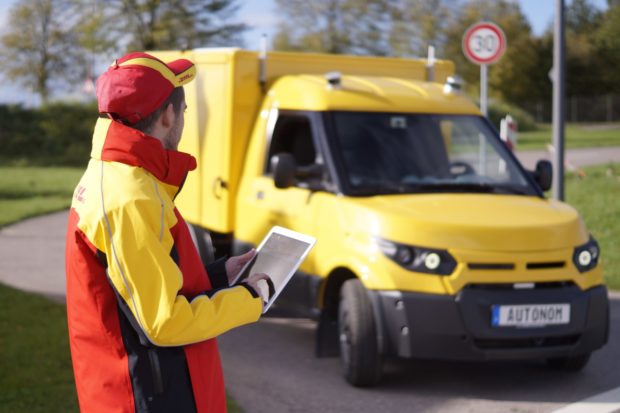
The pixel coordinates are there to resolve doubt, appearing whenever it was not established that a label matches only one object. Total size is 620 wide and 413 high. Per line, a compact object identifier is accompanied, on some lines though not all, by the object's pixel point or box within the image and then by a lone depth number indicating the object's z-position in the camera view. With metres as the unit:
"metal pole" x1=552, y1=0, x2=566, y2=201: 12.38
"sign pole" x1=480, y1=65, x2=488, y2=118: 13.23
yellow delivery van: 6.21
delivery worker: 2.66
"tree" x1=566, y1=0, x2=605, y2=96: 68.25
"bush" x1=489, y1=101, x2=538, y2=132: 49.34
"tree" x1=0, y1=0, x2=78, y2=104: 52.62
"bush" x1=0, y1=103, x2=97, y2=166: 34.64
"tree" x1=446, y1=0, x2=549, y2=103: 57.44
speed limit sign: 13.64
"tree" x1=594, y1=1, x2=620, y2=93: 69.31
